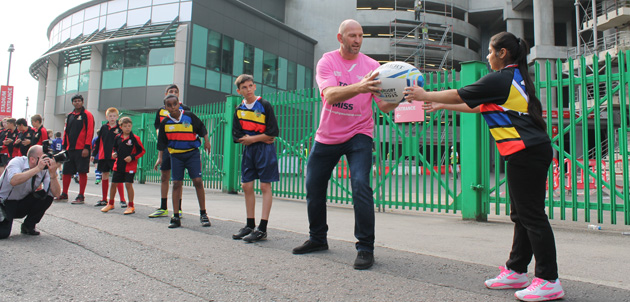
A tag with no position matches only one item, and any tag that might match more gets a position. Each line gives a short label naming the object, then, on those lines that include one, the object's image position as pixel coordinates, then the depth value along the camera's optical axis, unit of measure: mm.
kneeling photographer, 4242
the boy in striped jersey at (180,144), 5332
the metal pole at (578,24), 29789
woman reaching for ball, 2496
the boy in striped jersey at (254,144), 4434
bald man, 3297
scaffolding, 37250
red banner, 24997
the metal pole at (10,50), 26630
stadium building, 24016
